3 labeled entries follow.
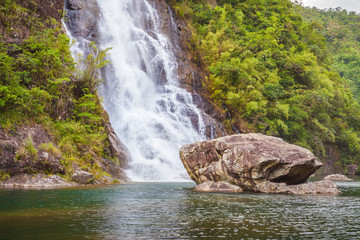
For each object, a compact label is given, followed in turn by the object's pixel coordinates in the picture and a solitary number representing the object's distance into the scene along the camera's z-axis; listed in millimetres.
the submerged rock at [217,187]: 13929
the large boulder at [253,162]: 13688
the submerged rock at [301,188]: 13711
